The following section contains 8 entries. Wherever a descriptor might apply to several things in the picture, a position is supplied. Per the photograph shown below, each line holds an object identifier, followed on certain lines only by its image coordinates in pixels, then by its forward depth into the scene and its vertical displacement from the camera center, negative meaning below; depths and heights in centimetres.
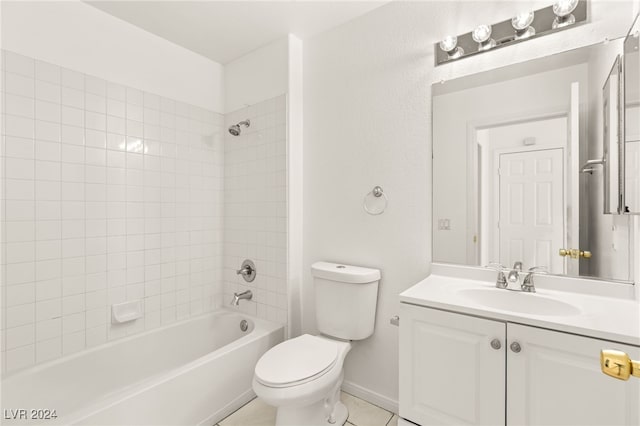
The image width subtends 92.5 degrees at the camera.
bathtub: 140 -91
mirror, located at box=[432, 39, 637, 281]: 126 +21
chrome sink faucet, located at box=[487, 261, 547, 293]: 134 -29
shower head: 232 +65
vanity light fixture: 130 +85
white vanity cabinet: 92 -55
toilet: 138 -74
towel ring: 183 +9
